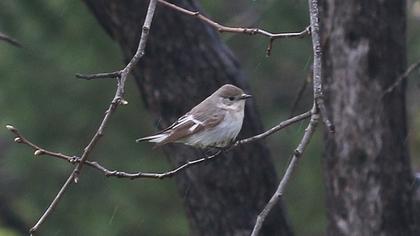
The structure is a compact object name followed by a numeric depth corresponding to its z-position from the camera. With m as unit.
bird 9.52
